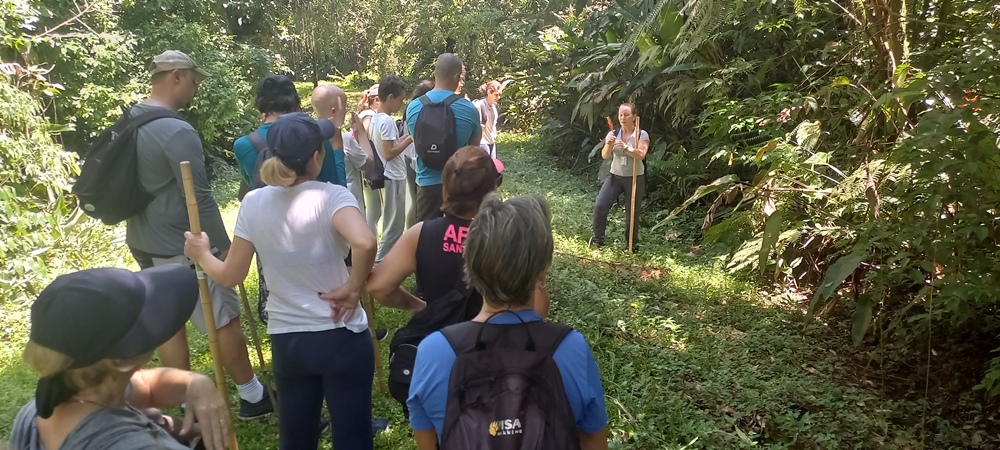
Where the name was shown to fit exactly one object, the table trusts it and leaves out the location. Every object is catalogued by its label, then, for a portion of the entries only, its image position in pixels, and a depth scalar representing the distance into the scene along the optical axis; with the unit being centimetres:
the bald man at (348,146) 410
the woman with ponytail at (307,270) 245
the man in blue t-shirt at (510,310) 168
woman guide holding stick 664
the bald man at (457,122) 482
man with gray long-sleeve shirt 311
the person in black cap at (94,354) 129
